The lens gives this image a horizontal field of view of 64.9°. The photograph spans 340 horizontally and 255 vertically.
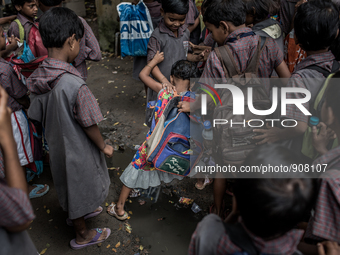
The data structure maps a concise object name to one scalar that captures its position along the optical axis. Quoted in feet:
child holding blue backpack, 9.76
